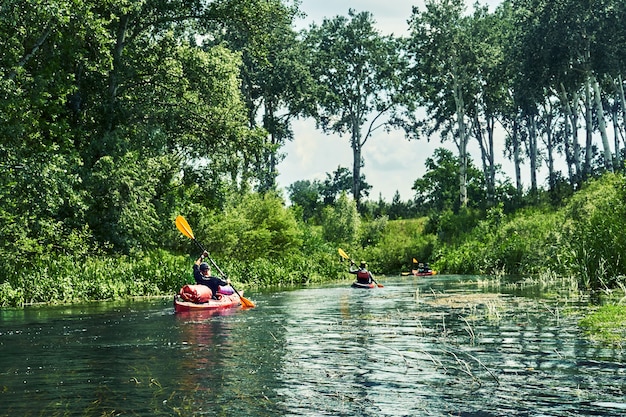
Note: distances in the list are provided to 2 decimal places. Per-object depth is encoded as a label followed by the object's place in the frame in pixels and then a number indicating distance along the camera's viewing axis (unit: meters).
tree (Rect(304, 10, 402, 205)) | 64.06
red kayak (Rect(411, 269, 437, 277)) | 45.17
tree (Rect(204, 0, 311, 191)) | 54.62
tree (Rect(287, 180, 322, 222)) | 67.62
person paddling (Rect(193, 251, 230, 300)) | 22.51
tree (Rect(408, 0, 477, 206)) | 57.06
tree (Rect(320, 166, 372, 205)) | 89.00
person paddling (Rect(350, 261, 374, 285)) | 32.72
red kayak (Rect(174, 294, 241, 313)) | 20.45
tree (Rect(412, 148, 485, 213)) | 66.88
